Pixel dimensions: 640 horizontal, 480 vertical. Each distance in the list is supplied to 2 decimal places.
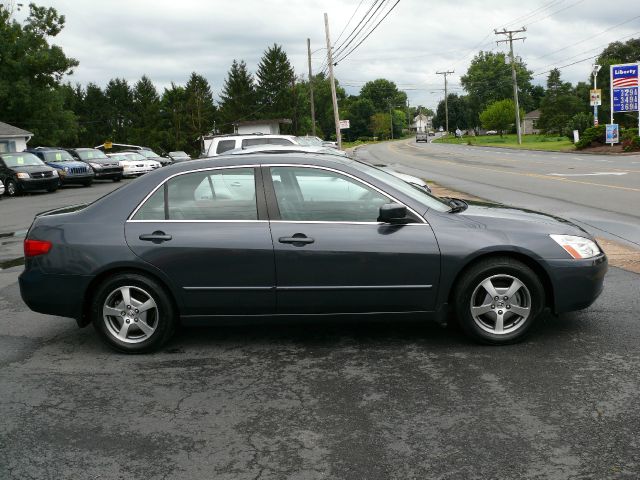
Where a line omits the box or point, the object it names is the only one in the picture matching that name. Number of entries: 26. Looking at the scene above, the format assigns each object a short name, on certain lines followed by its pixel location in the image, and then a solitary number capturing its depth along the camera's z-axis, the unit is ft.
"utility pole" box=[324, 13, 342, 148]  143.23
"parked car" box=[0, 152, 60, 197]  86.58
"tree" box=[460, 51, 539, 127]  457.68
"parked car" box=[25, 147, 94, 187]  95.96
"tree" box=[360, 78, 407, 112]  614.46
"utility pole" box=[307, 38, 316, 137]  203.10
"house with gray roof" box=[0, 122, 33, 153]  157.69
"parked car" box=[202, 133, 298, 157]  57.77
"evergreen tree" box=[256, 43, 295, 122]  355.36
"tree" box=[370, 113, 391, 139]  538.88
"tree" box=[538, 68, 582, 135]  314.96
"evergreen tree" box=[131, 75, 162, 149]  344.08
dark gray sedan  16.52
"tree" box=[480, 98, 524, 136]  365.40
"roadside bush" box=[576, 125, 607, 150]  149.69
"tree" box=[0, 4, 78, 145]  192.75
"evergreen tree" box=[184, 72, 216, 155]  339.16
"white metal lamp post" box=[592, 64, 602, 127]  157.56
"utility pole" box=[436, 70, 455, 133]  402.52
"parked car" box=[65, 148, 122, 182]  106.22
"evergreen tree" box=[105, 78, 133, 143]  401.08
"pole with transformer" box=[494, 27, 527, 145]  229.86
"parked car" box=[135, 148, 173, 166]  123.85
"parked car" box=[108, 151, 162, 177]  114.93
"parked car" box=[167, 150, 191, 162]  156.46
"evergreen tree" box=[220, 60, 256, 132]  352.69
